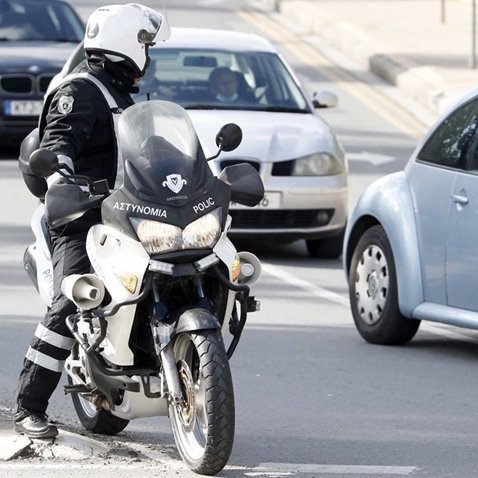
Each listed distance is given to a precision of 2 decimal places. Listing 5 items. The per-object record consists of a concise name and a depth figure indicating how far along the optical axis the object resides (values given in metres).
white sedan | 26.31
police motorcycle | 12.83
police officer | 13.83
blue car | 18.77
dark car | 35.94
